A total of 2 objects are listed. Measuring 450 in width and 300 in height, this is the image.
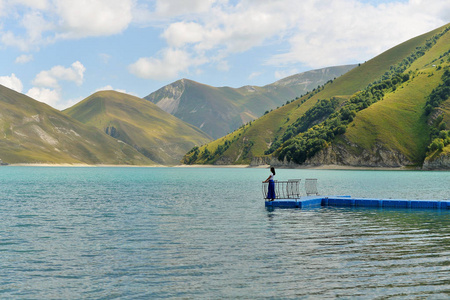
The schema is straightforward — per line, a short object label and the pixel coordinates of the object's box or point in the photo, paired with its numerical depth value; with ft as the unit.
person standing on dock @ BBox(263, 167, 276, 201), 174.82
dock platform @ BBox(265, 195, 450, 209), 167.73
